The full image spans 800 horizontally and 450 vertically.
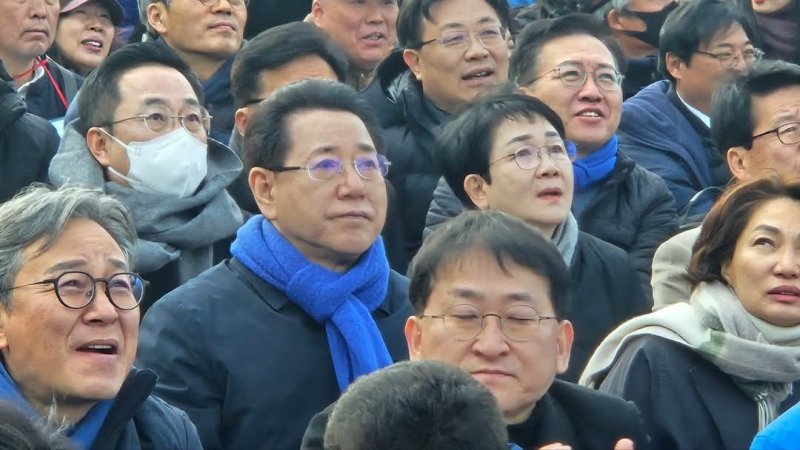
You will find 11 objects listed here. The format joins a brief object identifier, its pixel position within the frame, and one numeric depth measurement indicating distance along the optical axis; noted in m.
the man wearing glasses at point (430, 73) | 14.35
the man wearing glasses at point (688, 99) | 15.30
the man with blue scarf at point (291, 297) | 10.23
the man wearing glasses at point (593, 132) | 13.63
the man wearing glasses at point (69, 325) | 8.93
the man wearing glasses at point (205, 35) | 15.56
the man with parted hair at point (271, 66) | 13.95
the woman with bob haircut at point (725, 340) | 10.20
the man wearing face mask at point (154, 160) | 12.43
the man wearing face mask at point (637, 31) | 17.91
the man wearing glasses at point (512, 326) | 9.03
